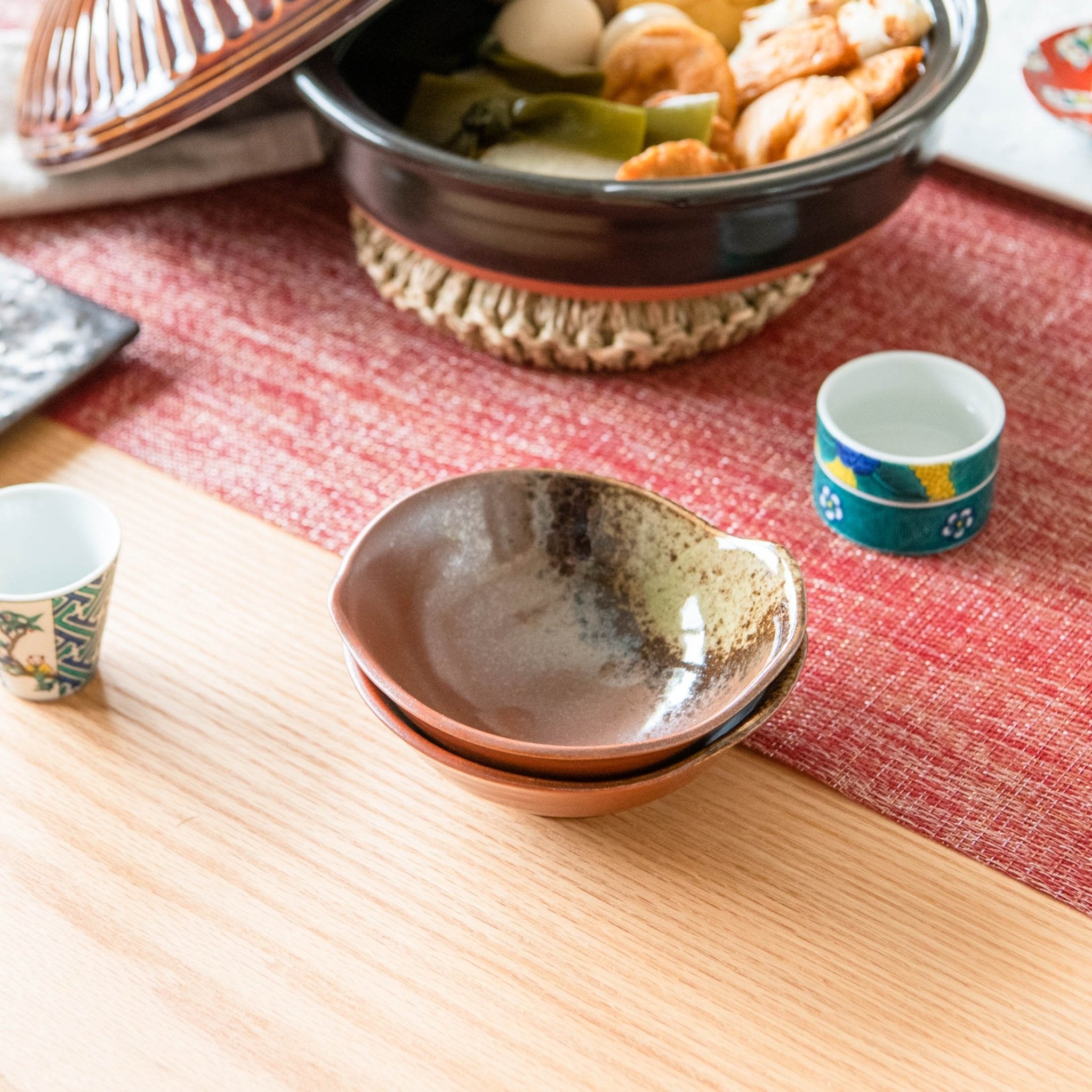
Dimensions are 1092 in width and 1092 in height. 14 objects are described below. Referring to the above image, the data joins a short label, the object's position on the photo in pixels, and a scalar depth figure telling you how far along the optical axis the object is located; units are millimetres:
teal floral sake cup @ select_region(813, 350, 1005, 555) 732
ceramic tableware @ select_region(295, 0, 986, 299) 748
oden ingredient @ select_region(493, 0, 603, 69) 922
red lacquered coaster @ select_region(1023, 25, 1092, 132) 1017
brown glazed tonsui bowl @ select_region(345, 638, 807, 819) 548
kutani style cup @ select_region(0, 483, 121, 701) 664
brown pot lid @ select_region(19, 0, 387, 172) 821
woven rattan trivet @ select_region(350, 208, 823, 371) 861
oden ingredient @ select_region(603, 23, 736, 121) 861
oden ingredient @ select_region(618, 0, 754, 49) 926
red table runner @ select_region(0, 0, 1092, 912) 669
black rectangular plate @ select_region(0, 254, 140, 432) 884
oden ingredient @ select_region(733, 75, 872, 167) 809
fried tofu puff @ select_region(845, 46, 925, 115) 830
